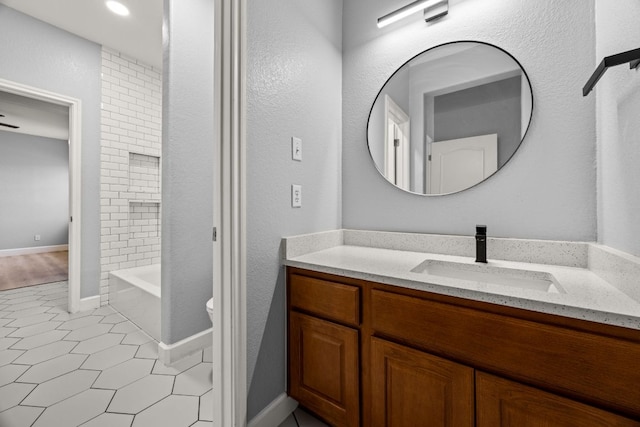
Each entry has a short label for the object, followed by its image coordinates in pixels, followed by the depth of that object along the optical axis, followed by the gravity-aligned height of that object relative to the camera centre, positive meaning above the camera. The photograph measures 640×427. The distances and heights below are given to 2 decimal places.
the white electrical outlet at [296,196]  1.43 +0.10
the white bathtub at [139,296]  2.11 -0.73
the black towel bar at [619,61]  0.70 +0.43
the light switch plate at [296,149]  1.43 +0.35
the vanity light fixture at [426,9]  1.48 +1.17
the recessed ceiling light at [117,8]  2.28 +1.81
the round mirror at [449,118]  1.36 +0.55
